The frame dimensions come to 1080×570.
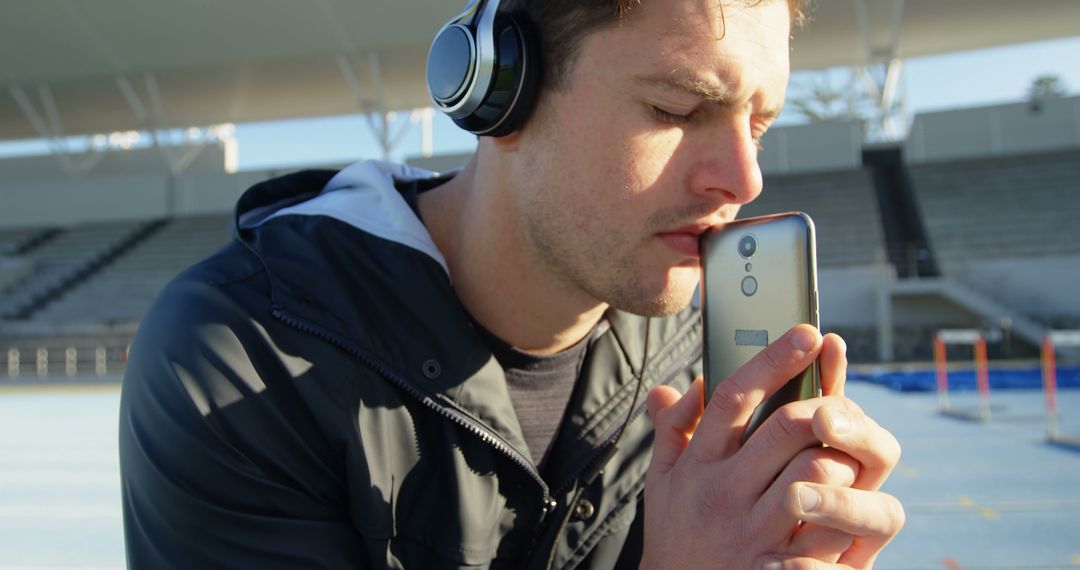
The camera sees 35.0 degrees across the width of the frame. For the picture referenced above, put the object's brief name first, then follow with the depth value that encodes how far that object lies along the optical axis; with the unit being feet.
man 2.88
